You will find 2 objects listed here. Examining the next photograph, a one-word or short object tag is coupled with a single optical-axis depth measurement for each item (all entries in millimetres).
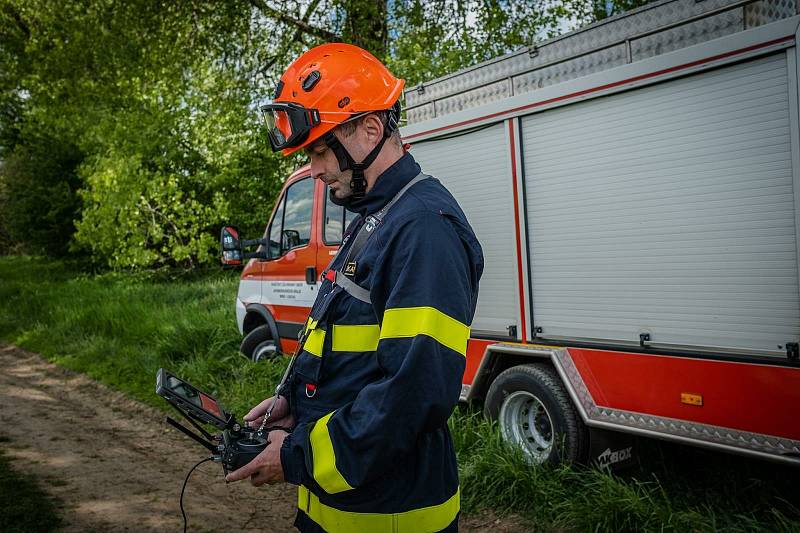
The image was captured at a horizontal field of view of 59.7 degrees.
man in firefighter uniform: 1608
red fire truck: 3482
